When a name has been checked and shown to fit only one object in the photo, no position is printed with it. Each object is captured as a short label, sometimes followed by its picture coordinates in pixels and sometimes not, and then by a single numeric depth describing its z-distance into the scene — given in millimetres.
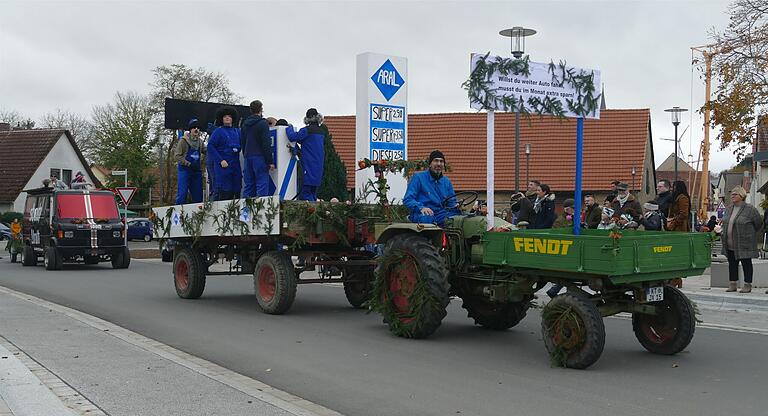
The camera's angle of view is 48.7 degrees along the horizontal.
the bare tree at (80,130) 77812
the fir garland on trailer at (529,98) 10414
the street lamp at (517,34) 20120
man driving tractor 10016
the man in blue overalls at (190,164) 14477
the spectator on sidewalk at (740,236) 13734
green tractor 7738
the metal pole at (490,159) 10312
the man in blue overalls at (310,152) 12672
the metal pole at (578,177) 9888
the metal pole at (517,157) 24038
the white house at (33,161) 54969
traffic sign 28516
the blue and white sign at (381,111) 15242
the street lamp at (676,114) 33125
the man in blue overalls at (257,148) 12391
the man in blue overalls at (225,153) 13172
